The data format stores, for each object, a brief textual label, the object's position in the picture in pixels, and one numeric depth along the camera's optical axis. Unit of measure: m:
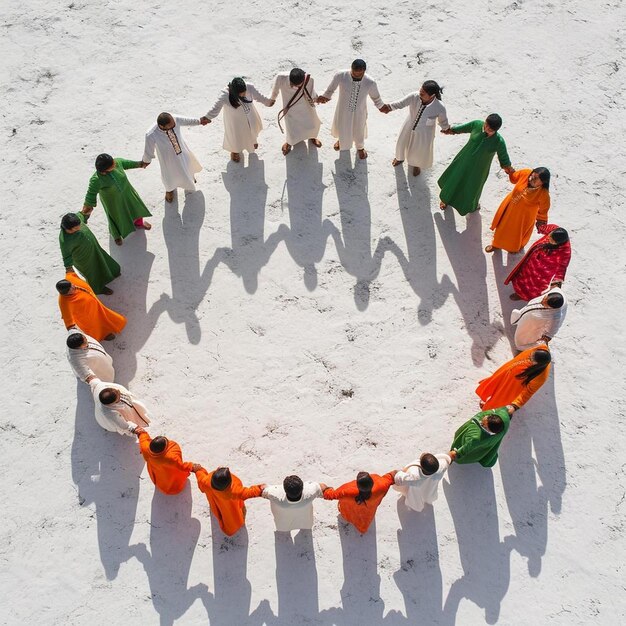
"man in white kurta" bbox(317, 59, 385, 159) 6.81
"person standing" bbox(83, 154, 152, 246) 6.31
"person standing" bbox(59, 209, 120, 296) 6.06
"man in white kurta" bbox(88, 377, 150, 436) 5.59
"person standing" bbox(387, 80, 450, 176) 6.64
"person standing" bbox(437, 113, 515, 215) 6.45
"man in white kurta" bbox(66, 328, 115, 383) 5.72
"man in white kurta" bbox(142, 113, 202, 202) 6.55
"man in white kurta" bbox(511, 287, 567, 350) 5.86
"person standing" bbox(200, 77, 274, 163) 6.77
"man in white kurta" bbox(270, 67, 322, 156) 6.87
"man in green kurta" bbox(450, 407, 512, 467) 5.48
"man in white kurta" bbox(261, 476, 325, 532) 5.33
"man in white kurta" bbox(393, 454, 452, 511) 5.48
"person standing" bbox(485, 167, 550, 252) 6.23
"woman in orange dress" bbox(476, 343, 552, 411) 5.65
